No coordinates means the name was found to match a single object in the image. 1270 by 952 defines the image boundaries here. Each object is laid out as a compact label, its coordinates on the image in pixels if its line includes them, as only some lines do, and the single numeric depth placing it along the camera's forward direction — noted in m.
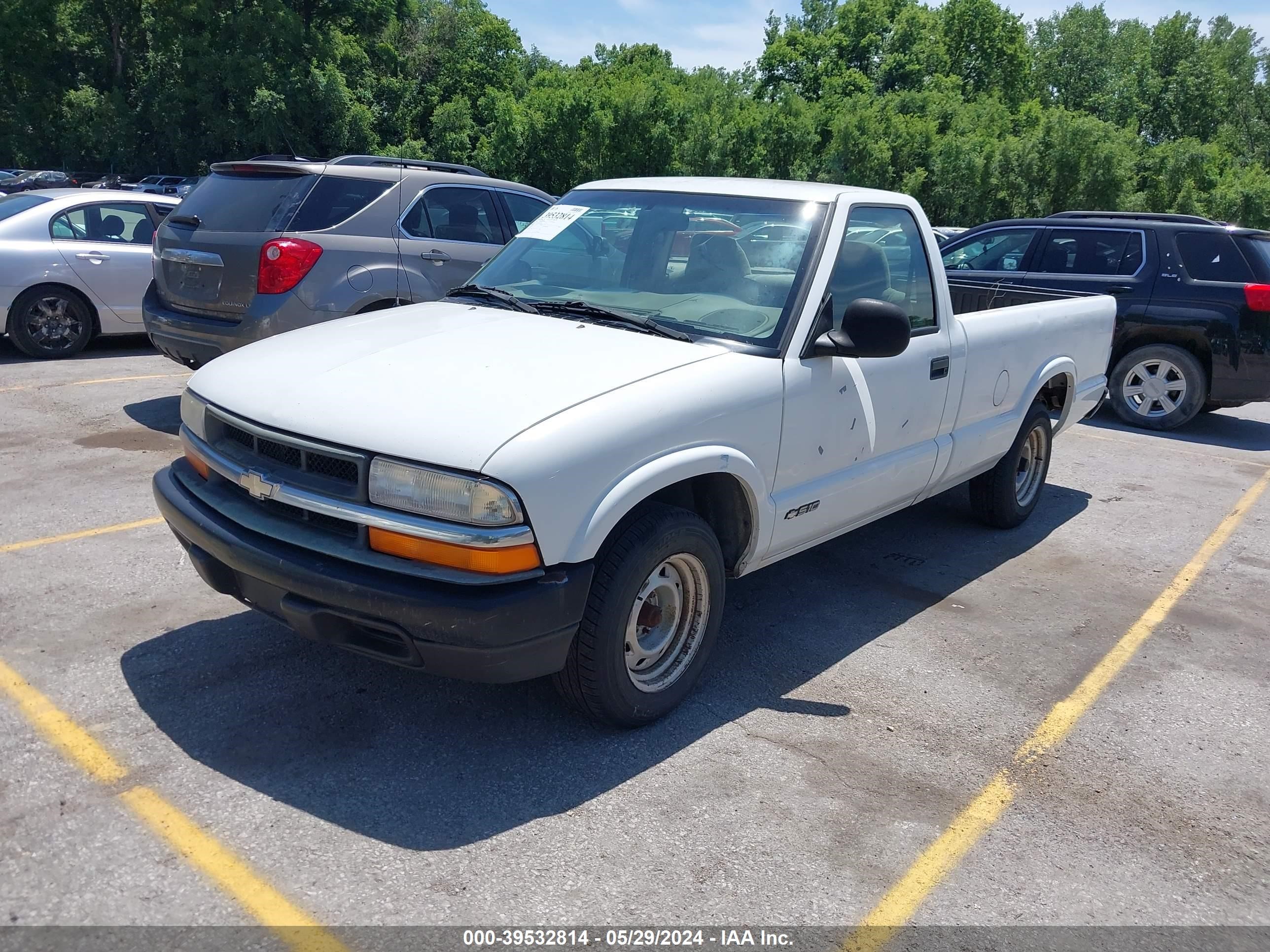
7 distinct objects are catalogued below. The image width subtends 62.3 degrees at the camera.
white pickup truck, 3.13
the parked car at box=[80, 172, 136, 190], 32.94
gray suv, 6.88
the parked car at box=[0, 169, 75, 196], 26.20
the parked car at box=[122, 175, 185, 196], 29.09
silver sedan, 9.59
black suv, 9.40
